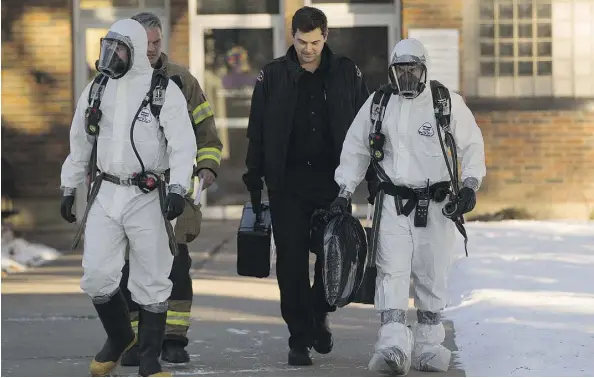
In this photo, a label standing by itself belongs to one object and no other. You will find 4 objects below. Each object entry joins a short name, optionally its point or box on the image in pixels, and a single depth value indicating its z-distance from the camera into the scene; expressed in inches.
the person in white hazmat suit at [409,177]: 581.0
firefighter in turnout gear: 617.9
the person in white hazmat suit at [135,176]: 564.1
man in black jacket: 613.6
